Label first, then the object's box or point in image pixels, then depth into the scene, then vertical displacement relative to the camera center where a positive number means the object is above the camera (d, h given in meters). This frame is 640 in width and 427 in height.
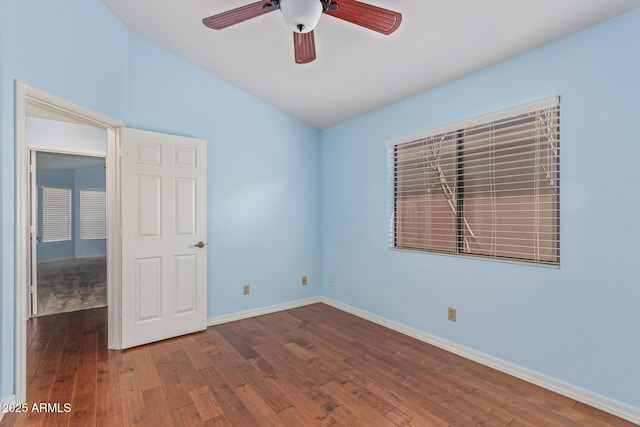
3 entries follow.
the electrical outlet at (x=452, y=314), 2.81 -0.91
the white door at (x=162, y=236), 2.94 -0.23
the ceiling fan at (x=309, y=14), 1.57 +1.06
